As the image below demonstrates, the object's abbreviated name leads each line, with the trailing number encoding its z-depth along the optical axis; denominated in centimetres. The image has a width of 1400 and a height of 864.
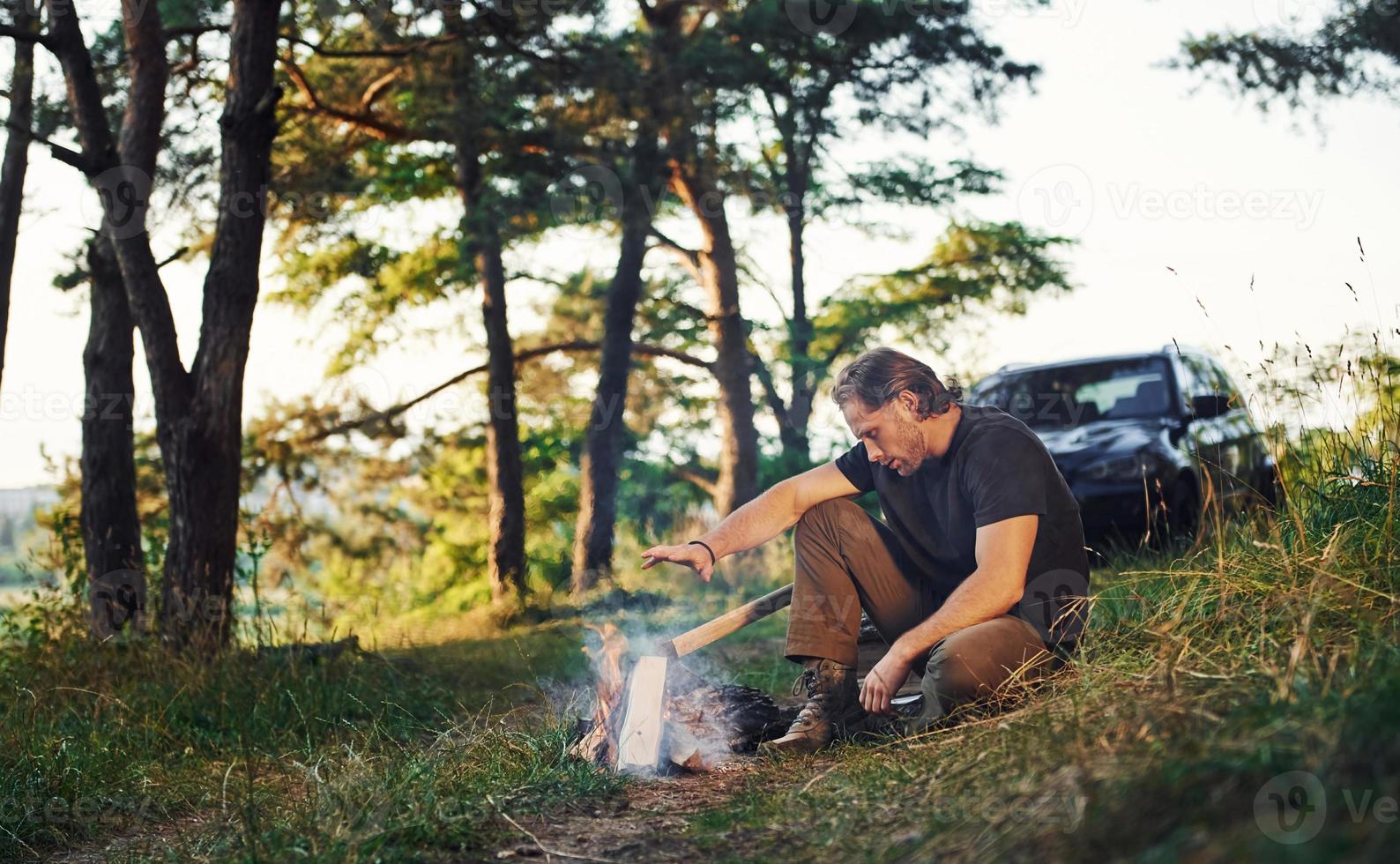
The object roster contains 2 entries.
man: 413
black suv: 855
